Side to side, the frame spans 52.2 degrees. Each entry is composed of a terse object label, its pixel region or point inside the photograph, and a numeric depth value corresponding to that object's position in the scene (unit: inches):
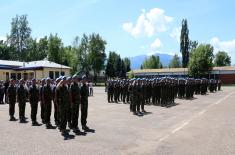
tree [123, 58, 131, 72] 2846.2
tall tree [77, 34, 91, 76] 2291.9
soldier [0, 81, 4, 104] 689.0
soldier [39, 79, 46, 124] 372.9
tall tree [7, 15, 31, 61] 2268.5
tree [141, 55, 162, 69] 3460.3
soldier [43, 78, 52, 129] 368.9
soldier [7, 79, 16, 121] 427.0
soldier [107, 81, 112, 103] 688.5
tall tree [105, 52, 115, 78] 2343.8
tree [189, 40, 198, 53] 2462.6
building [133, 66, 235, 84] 2112.9
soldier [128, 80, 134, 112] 483.4
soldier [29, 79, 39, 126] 380.4
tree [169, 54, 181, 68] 3774.1
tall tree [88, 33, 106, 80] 2213.3
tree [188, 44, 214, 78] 2046.0
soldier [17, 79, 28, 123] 406.9
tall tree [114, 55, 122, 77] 2481.6
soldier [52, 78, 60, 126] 339.8
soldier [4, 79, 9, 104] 681.6
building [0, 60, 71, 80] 1404.4
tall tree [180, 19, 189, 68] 2380.6
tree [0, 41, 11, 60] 2377.2
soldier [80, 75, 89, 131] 342.8
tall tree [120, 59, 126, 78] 2519.1
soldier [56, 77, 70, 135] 321.2
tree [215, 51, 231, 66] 3391.0
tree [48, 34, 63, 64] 2327.0
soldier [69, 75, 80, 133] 333.5
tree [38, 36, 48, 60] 2603.7
